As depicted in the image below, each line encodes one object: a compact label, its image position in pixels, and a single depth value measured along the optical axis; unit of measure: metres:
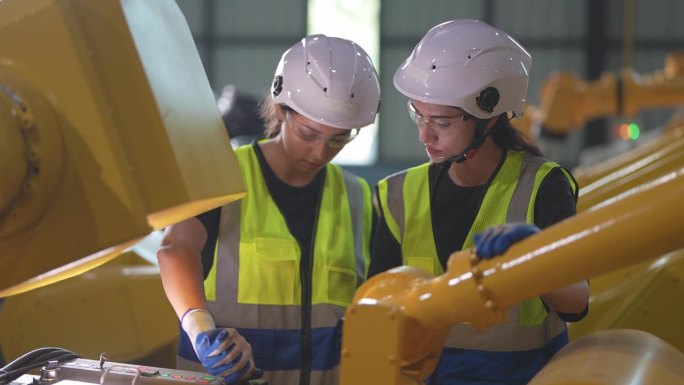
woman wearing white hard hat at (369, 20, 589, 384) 4.32
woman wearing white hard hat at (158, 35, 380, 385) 4.93
